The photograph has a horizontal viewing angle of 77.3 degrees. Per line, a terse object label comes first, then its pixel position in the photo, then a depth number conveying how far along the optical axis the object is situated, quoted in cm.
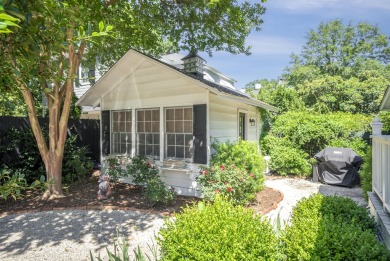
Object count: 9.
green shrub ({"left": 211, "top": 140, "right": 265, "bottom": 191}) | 678
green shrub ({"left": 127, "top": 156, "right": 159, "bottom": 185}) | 718
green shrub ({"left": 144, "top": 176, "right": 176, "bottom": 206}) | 613
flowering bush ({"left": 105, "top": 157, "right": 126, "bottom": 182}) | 755
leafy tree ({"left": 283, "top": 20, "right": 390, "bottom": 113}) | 2702
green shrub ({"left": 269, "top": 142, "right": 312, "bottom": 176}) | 1006
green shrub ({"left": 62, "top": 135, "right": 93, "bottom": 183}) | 886
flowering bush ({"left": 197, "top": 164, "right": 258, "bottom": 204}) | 600
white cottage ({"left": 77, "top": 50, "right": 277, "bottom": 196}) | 717
